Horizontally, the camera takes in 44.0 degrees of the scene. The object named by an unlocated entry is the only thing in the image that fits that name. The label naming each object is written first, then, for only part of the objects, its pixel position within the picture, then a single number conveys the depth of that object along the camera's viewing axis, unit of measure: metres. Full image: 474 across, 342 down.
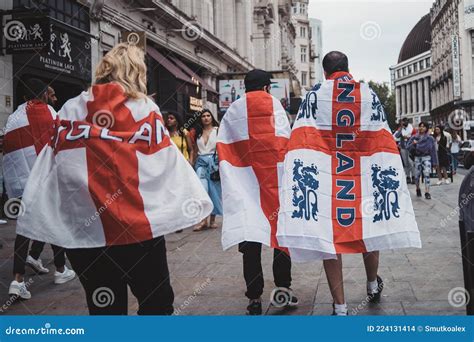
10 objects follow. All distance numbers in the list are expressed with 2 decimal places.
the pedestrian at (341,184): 3.72
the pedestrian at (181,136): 8.68
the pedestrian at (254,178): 4.18
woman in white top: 8.75
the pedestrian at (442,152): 16.15
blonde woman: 2.72
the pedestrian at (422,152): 12.10
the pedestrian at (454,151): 19.06
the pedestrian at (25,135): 5.00
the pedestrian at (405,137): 15.81
